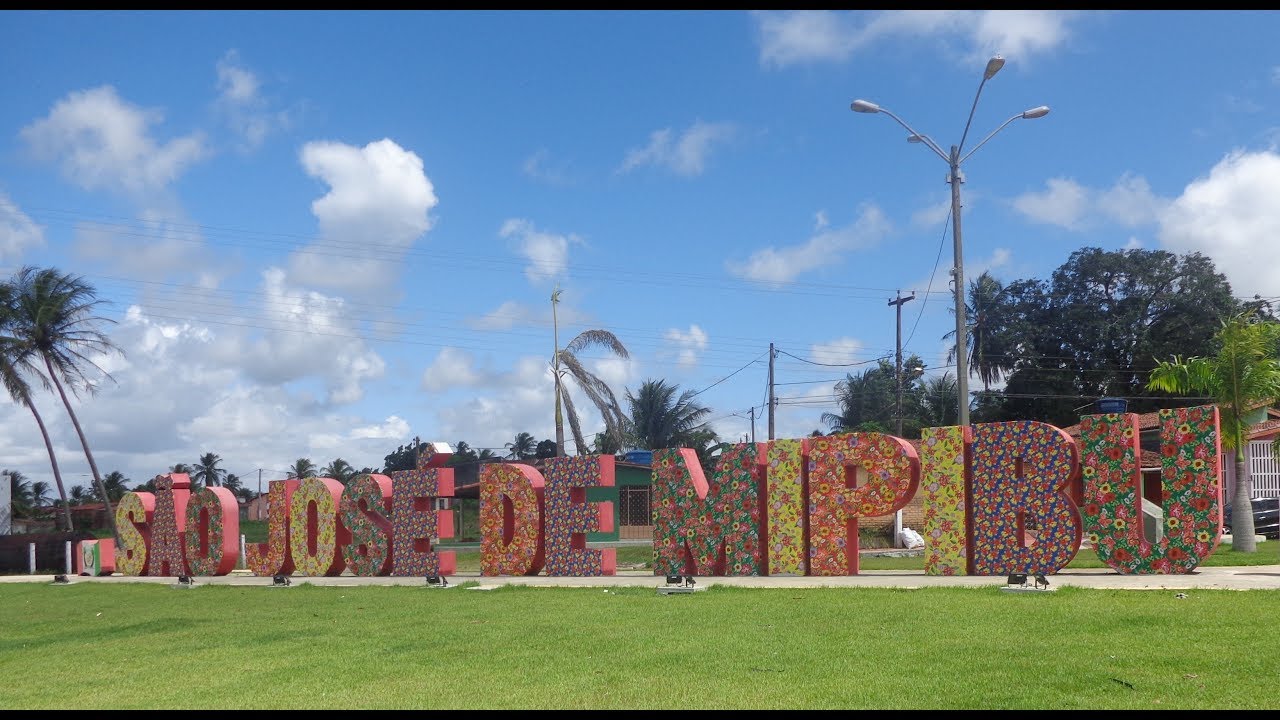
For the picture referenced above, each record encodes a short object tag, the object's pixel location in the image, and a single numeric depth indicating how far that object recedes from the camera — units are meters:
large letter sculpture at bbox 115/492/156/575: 34.22
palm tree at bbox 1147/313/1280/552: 23.77
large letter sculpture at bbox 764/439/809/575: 22.42
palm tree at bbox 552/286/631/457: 39.59
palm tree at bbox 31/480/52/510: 97.88
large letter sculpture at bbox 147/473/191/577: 33.00
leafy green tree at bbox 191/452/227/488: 109.69
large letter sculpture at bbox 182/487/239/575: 31.70
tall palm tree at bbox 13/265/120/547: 47.31
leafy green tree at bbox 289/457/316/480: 98.94
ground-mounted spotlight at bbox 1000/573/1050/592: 15.82
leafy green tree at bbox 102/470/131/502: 87.81
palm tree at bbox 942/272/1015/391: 57.78
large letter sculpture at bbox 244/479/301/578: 30.33
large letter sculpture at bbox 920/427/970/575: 20.55
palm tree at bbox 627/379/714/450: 62.81
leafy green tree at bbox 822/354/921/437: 65.44
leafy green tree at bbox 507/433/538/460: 94.61
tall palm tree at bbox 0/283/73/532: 46.97
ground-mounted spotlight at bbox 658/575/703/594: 18.14
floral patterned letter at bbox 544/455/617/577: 24.61
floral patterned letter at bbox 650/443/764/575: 23.08
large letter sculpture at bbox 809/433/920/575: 21.03
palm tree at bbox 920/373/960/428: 61.69
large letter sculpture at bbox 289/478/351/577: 29.27
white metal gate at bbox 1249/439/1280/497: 35.94
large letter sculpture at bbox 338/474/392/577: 28.22
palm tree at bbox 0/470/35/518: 80.75
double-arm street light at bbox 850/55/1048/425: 22.17
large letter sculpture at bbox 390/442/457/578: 26.97
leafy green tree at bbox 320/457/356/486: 93.09
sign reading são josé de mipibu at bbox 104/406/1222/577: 18.88
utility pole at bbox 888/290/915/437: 49.03
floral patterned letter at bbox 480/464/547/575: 25.78
